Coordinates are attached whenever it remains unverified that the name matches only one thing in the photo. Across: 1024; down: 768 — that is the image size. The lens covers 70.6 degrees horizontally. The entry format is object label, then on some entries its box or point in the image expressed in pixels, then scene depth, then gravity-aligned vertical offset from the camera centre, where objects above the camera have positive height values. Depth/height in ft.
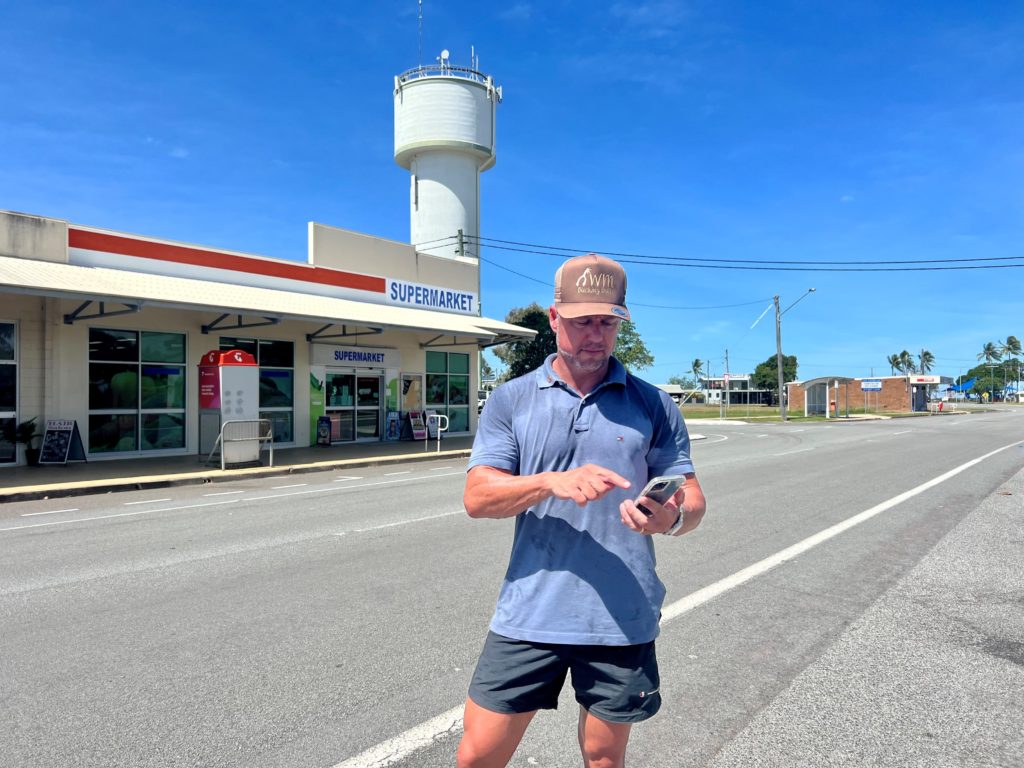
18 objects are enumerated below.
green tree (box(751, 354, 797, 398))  377.09 +14.70
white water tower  123.85 +44.11
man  6.91 -1.46
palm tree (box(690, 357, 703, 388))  485.15 +23.08
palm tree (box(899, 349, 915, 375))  525.34 +27.50
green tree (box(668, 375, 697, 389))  467.93 +12.44
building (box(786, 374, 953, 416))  181.98 +2.02
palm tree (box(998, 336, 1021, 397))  504.02 +36.44
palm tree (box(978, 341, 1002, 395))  534.78 +33.85
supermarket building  47.44 +5.79
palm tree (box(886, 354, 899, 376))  530.68 +27.88
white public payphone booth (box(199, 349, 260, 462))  50.31 +1.12
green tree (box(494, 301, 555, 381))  150.41 +12.54
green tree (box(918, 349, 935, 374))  556.51 +32.89
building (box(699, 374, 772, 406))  394.73 +5.06
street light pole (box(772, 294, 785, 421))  142.31 +10.51
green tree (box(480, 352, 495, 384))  287.38 +12.82
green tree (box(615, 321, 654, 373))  210.18 +14.66
